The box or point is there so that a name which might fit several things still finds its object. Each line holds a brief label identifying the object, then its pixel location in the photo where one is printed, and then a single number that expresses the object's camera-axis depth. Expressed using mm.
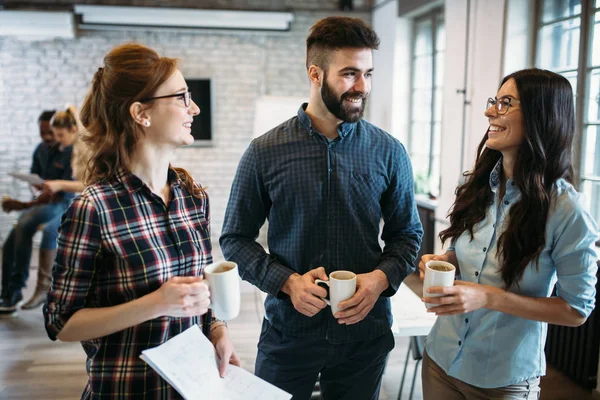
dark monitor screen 6160
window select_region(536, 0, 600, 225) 2982
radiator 2729
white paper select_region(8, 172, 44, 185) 3645
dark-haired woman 1222
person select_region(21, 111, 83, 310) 3682
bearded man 1438
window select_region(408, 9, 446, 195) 4977
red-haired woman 1003
